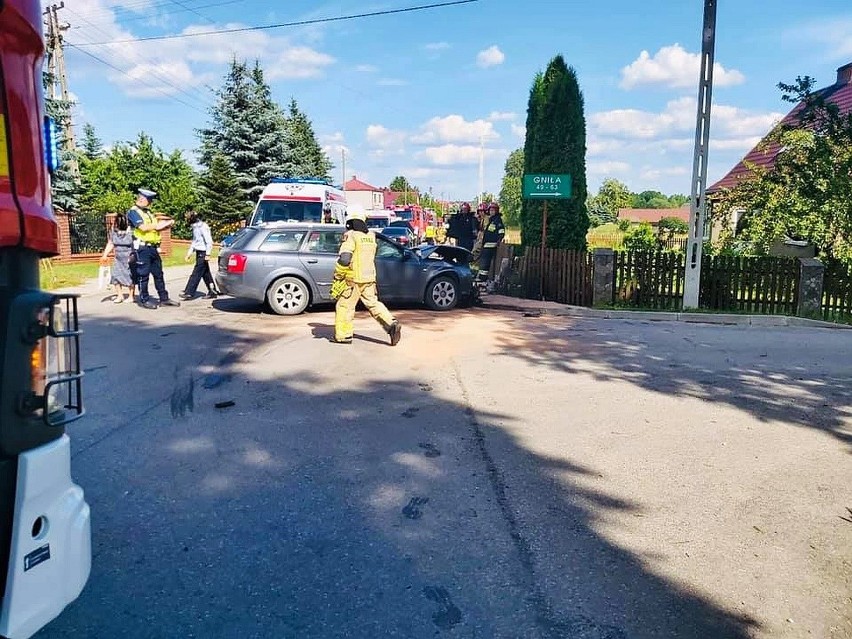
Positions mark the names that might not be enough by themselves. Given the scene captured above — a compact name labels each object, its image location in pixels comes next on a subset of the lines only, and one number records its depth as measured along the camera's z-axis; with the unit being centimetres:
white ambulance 1886
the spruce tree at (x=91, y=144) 3841
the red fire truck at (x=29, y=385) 191
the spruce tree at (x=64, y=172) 2445
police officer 1166
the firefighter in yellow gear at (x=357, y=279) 873
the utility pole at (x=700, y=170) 1262
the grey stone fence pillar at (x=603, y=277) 1372
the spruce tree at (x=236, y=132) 3541
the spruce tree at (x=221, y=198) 3453
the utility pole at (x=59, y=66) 2494
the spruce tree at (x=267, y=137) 3562
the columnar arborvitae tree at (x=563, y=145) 1600
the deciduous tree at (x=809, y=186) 1348
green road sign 1445
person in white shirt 1370
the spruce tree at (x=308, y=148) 4562
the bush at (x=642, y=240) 2568
